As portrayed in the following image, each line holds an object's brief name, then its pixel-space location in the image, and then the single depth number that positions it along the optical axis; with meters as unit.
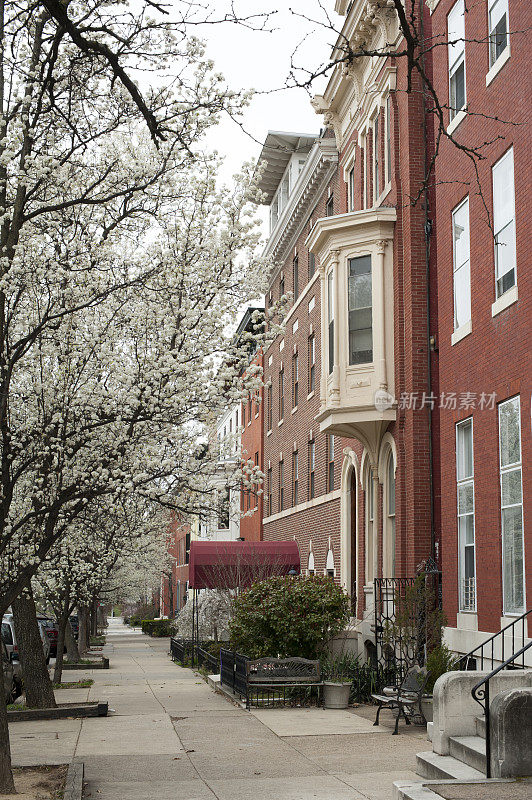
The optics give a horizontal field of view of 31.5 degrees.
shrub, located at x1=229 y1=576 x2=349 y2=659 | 18.11
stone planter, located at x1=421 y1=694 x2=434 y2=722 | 13.91
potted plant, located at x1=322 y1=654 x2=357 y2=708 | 16.47
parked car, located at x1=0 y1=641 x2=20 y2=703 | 20.31
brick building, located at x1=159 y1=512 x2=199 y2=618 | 74.69
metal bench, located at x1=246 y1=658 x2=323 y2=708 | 16.80
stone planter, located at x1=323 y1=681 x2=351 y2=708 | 16.45
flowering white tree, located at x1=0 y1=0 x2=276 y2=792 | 10.68
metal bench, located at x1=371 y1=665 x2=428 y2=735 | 13.72
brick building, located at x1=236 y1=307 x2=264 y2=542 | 38.44
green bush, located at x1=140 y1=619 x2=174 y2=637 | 64.64
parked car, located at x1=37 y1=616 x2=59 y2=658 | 39.84
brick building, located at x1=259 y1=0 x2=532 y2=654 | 13.40
